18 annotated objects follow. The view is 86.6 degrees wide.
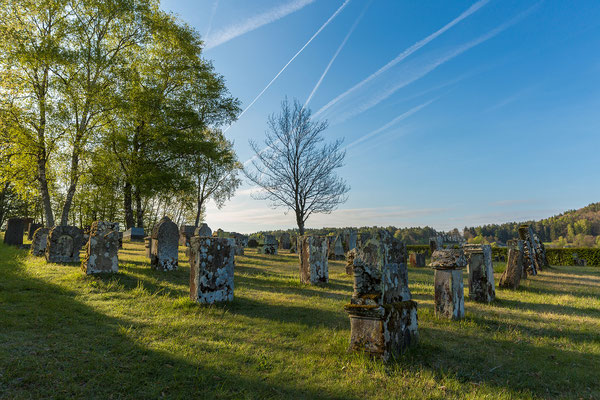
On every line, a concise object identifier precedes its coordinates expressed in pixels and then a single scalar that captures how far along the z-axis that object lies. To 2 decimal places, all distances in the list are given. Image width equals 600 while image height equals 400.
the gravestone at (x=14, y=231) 16.89
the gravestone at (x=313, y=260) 10.15
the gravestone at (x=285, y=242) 26.78
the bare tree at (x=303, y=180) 25.64
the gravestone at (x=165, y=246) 10.77
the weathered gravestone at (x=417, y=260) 17.09
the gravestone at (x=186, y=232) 20.25
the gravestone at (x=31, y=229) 23.19
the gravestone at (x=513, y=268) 9.71
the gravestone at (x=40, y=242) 13.23
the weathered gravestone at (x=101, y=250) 9.30
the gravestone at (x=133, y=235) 22.34
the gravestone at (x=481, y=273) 7.98
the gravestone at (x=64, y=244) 11.34
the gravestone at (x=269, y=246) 20.19
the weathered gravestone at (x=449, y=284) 6.34
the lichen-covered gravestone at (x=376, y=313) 4.28
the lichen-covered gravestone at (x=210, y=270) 7.11
